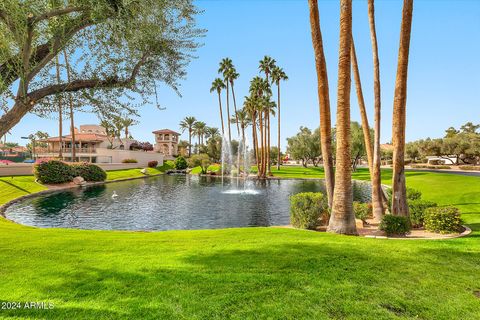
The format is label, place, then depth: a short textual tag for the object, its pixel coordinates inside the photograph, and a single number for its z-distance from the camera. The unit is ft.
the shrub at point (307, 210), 39.78
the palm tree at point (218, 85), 190.80
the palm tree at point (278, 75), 177.53
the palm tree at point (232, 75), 181.57
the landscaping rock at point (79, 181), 124.91
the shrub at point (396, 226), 34.71
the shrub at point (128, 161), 214.73
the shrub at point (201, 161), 200.66
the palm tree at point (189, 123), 341.00
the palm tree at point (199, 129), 339.77
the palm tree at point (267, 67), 175.73
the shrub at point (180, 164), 230.07
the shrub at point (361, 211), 44.19
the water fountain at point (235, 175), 108.76
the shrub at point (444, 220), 33.91
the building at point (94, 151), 214.48
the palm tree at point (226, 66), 181.27
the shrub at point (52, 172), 114.62
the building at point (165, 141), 311.06
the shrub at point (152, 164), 231.24
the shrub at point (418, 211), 40.22
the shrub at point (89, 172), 132.77
